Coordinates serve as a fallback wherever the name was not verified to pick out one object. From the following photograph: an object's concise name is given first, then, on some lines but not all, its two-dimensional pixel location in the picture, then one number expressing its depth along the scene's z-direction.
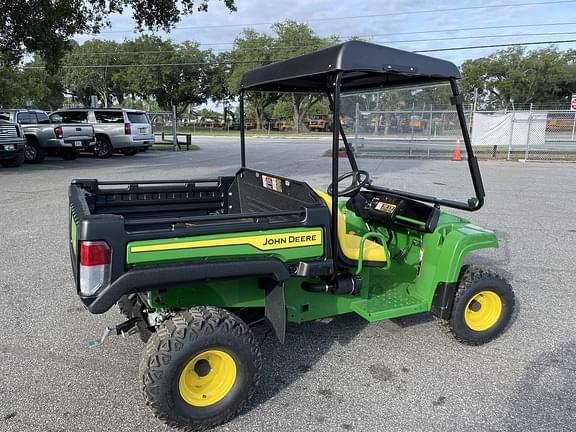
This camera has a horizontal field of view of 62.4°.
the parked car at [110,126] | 17.34
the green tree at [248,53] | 46.34
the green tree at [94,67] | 52.72
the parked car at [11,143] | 12.58
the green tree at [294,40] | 46.06
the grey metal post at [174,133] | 22.09
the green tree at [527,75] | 52.12
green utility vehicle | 2.42
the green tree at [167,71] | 52.31
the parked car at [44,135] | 14.84
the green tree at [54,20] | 12.85
